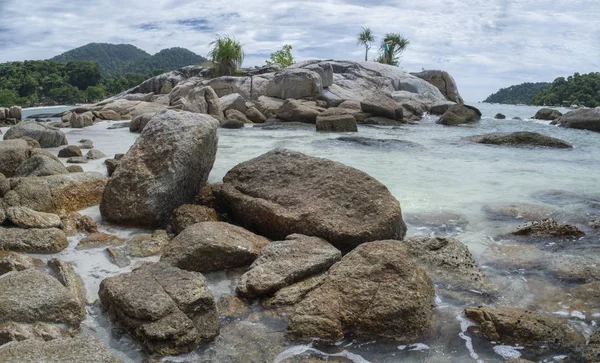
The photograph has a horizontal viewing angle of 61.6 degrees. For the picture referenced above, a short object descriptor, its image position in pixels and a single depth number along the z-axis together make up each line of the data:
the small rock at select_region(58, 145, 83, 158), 8.39
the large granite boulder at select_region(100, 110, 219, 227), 4.68
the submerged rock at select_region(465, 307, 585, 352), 2.83
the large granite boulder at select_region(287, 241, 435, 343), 2.94
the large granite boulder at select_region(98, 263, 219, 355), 2.73
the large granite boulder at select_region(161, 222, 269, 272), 3.71
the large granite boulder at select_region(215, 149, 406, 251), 4.20
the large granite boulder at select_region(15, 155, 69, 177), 5.74
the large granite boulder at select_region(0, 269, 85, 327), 2.82
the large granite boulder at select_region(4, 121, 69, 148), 9.70
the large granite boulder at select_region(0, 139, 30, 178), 6.40
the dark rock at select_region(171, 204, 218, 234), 4.52
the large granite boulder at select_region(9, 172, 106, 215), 4.78
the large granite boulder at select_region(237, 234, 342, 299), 3.36
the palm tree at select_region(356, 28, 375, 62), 39.62
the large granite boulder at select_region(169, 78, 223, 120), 17.09
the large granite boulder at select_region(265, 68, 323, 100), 21.77
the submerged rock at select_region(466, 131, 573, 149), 12.38
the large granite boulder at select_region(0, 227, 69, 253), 3.87
